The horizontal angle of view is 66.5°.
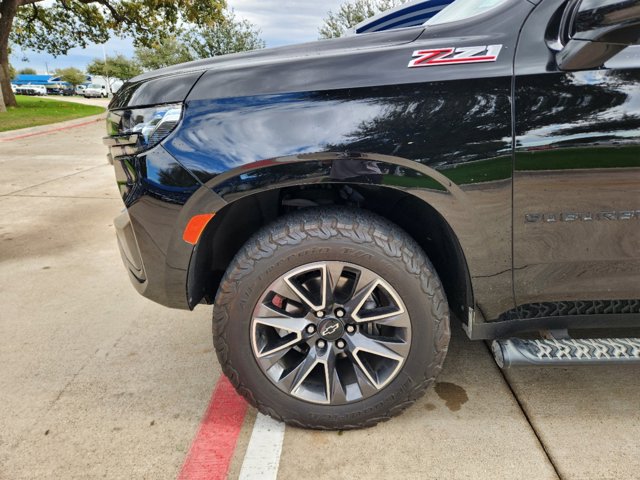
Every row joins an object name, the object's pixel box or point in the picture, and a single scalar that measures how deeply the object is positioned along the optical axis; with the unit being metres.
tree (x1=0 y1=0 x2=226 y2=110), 20.30
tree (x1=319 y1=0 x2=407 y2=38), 23.29
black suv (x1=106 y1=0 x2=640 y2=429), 1.79
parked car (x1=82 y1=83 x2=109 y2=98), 65.38
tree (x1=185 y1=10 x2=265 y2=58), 33.91
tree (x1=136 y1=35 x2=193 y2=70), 37.03
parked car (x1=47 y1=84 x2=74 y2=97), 70.94
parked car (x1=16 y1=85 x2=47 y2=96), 64.06
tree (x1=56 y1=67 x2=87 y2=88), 74.62
